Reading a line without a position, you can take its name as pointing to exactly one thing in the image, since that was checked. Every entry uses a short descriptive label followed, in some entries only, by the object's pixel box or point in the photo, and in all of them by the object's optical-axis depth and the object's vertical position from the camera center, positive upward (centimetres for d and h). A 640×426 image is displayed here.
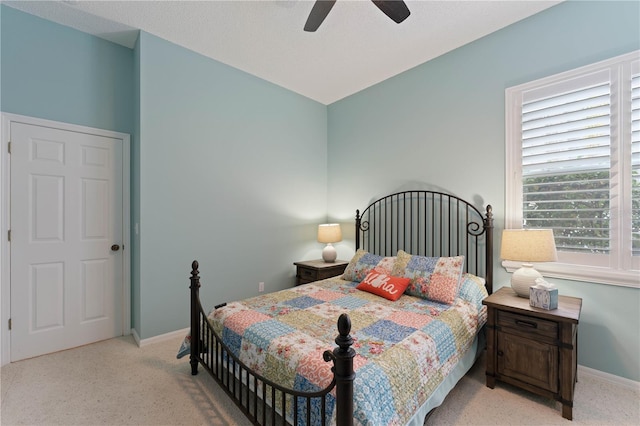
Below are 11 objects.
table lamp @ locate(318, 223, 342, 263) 382 -32
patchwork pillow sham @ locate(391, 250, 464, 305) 231 -54
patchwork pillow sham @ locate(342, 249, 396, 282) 281 -54
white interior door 248 -25
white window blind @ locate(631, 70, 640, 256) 200 +35
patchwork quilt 135 -75
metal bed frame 114 -45
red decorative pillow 242 -64
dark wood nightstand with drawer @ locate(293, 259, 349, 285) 353 -73
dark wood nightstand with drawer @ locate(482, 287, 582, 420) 179 -90
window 204 +38
